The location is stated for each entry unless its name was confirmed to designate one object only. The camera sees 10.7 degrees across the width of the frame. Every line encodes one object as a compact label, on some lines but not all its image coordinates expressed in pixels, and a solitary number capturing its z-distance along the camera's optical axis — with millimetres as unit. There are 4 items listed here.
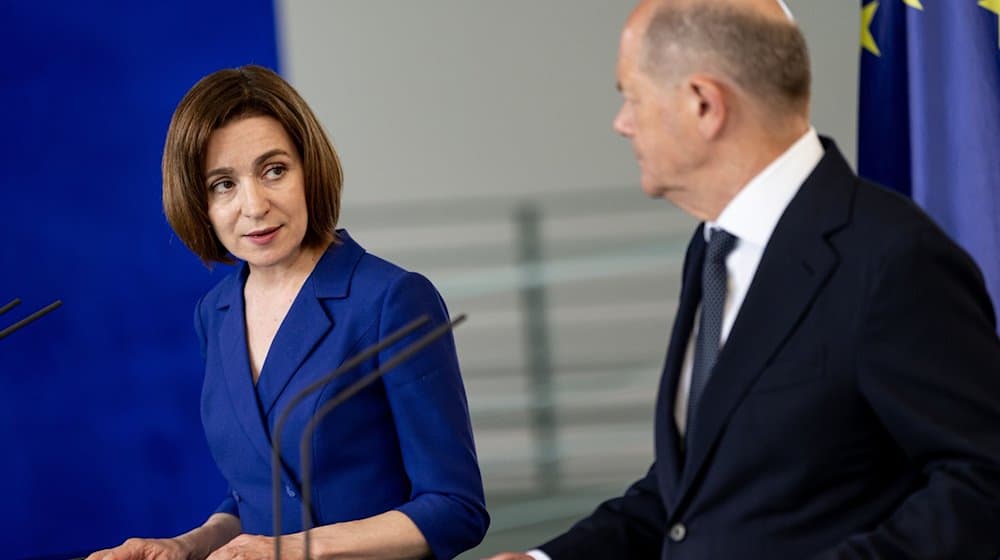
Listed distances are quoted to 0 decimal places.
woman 5687
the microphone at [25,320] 5641
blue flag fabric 6244
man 5217
